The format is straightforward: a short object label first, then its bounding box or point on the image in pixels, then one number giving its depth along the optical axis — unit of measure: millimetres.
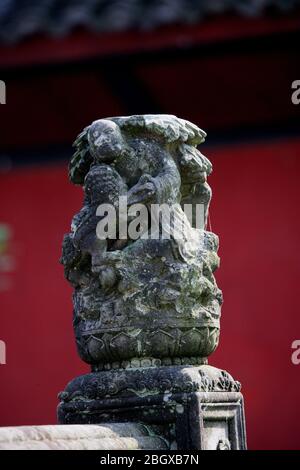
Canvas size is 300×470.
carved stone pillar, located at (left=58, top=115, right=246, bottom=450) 6776
